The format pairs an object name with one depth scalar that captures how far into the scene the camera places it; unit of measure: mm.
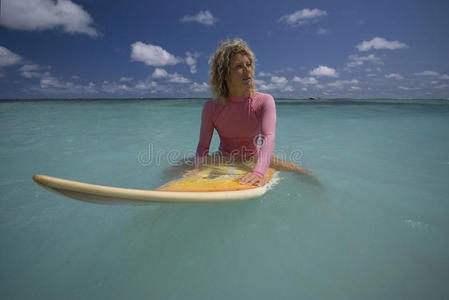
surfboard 1062
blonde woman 2111
